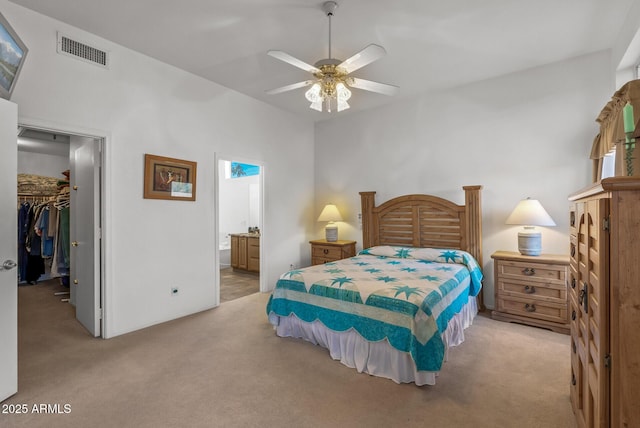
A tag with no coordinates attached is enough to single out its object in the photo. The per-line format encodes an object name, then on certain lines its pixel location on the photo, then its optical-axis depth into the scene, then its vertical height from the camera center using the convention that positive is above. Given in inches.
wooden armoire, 44.2 -13.3
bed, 87.2 -27.4
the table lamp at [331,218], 196.9 -2.0
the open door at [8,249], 80.7 -9.1
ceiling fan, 92.9 +47.1
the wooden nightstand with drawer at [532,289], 121.9 -31.3
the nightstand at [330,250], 188.2 -22.4
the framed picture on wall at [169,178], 131.0 +16.7
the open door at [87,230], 119.3 -6.0
